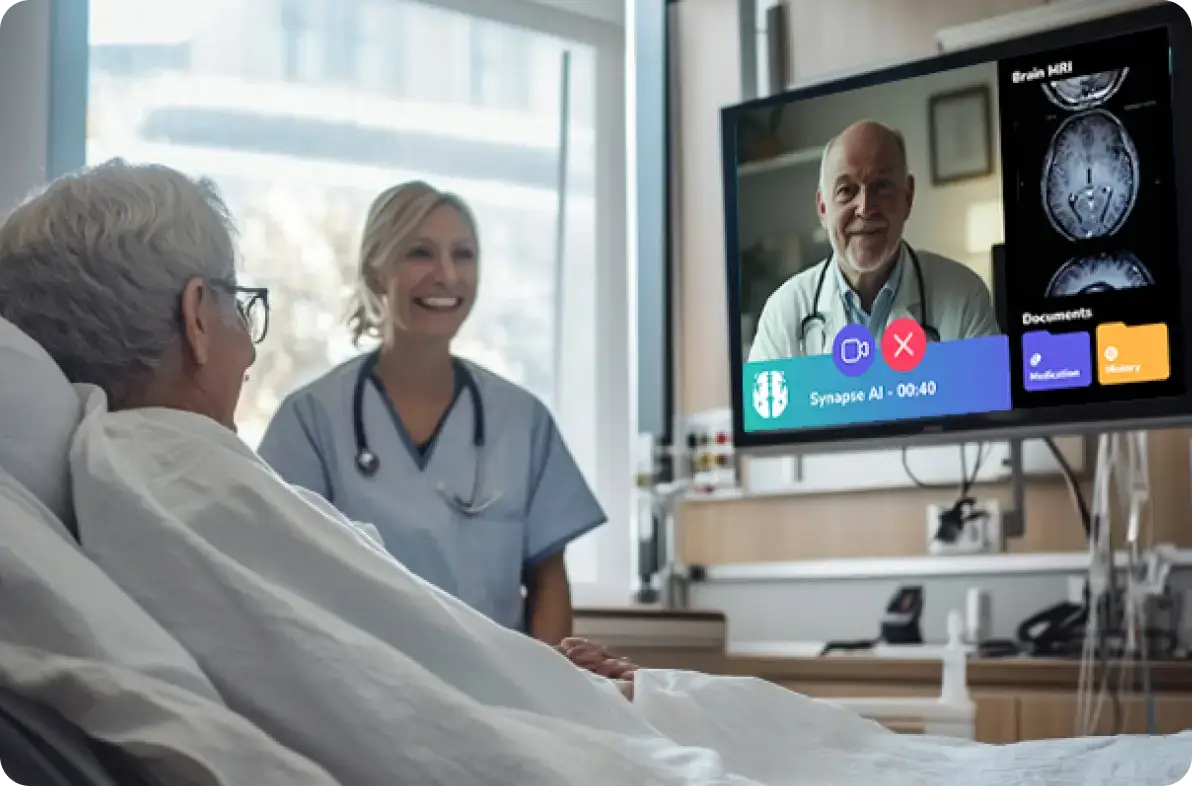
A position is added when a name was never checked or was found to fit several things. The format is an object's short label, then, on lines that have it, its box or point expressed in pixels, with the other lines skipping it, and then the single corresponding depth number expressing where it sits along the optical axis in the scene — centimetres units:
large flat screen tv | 246
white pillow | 113
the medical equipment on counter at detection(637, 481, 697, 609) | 348
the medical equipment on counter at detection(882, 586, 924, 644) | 298
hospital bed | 98
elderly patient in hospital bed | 105
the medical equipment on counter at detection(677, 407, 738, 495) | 343
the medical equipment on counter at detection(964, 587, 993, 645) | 288
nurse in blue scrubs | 245
